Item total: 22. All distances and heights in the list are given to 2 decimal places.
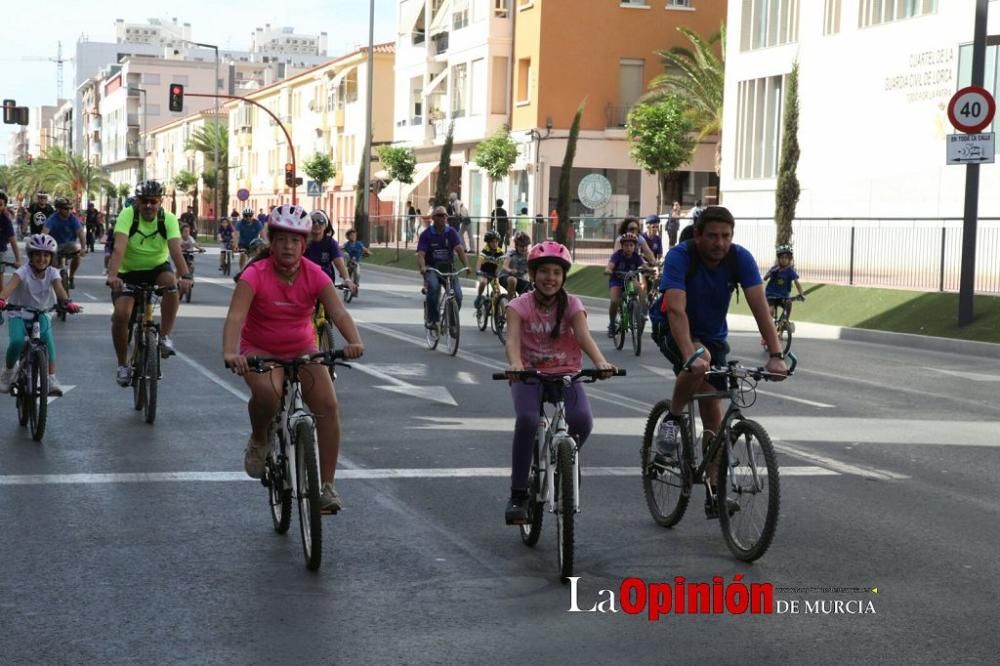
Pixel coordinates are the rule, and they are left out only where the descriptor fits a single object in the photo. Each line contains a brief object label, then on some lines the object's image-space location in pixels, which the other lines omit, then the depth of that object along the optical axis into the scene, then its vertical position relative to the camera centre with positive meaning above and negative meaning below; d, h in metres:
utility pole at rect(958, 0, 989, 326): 21.05 +0.33
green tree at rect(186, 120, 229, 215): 98.06 +3.46
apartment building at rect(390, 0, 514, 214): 56.19 +4.93
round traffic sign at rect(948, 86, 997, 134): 20.33 +1.51
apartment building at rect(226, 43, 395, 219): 77.88 +4.30
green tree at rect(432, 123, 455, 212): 49.97 +1.05
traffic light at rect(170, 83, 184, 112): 49.81 +3.34
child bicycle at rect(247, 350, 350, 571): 6.53 -1.18
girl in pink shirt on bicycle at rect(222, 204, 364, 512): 6.94 -0.57
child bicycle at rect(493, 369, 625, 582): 6.37 -1.15
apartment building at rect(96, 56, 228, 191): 146.38 +9.64
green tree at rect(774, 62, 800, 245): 31.58 +0.93
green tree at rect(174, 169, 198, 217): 104.38 +1.16
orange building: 54.03 +4.46
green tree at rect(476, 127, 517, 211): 52.84 +1.79
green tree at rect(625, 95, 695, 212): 47.53 +2.39
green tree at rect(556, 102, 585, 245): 39.76 +0.76
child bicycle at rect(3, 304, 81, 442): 10.23 -1.28
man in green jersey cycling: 11.87 -0.48
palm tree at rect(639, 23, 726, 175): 50.91 +4.29
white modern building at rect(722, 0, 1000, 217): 32.72 +2.81
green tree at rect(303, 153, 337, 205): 75.69 +1.65
